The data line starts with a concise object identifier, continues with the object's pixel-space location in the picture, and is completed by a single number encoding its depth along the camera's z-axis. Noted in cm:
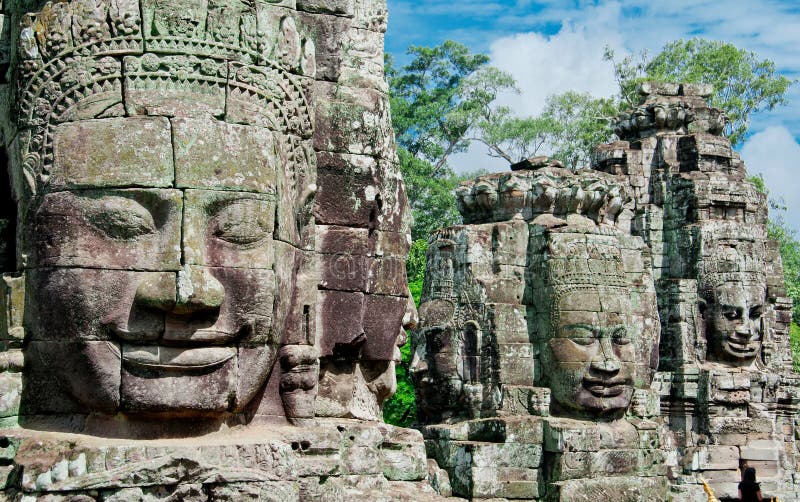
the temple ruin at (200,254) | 521
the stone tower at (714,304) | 1862
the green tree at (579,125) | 3531
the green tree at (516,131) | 3575
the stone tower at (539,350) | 1398
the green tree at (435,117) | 3088
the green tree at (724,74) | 3478
